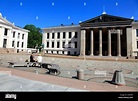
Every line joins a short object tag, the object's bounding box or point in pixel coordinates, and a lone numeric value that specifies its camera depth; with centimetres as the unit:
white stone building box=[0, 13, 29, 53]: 3976
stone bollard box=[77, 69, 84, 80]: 761
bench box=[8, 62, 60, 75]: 1169
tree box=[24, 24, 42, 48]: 6794
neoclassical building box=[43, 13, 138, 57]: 3372
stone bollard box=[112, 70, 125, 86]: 641
